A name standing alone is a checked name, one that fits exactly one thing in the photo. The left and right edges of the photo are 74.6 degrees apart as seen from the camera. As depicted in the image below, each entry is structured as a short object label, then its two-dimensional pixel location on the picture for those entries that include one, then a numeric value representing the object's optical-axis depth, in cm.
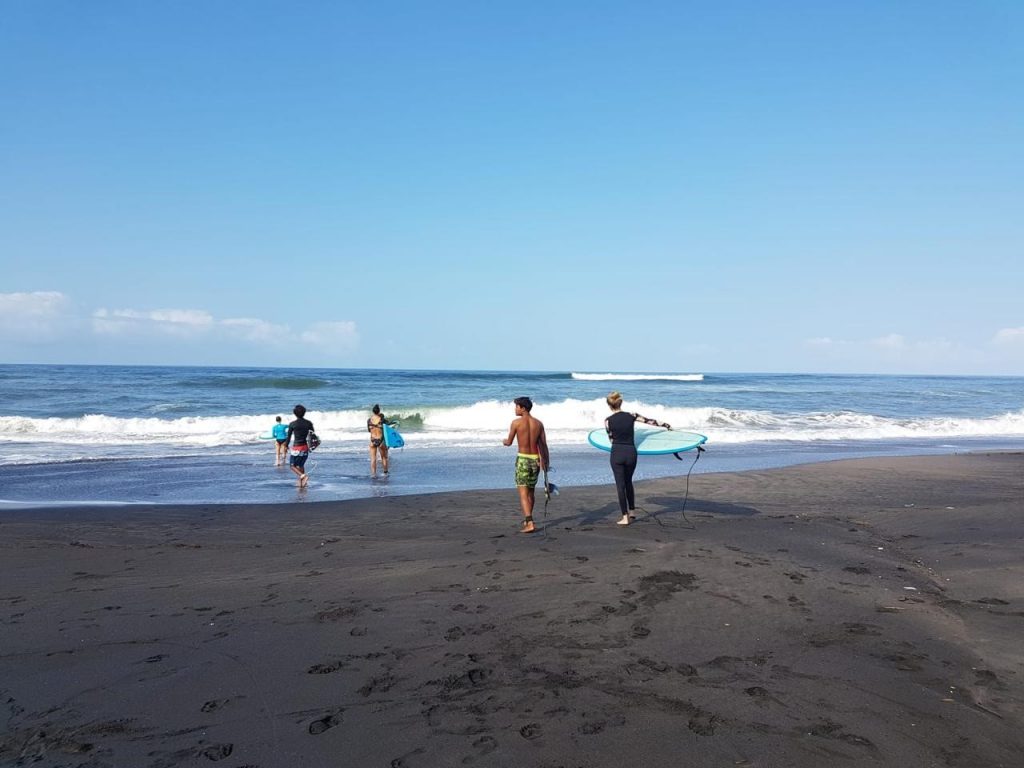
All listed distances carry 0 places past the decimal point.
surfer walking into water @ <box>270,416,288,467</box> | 1655
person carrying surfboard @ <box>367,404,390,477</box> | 1500
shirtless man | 903
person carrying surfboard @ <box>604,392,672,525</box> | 938
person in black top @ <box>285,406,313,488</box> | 1373
